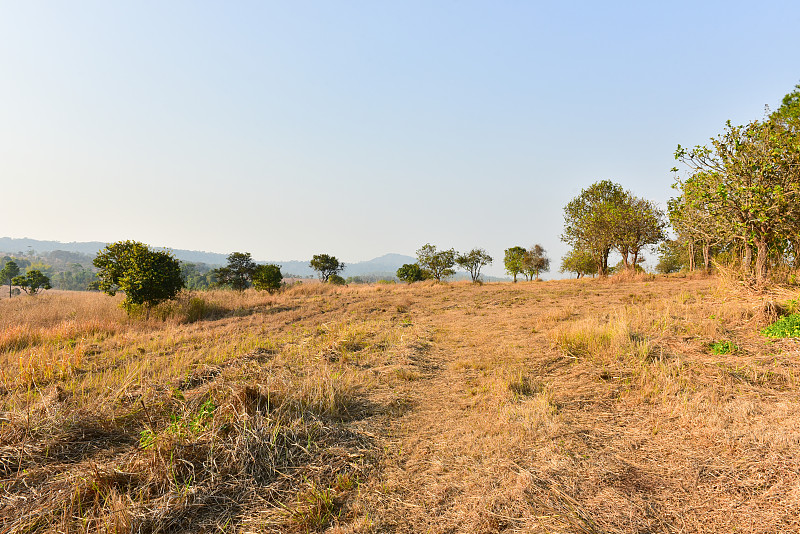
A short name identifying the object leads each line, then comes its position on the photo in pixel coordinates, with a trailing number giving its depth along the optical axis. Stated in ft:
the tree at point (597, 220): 93.09
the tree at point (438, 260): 177.76
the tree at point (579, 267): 160.03
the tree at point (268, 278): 82.48
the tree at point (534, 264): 204.95
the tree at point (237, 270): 167.84
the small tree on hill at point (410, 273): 162.50
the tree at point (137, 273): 48.08
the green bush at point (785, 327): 21.36
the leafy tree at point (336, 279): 189.00
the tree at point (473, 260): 209.66
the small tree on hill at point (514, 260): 204.44
